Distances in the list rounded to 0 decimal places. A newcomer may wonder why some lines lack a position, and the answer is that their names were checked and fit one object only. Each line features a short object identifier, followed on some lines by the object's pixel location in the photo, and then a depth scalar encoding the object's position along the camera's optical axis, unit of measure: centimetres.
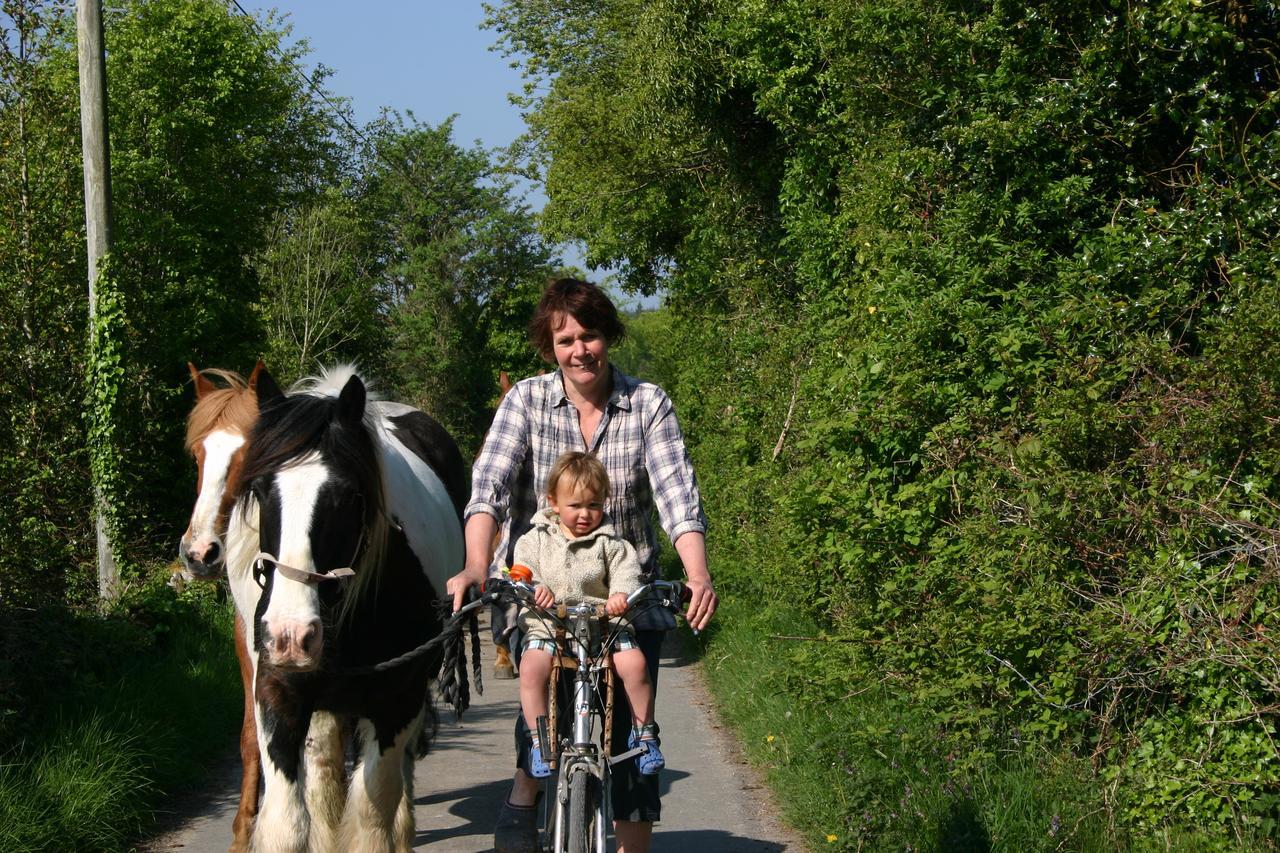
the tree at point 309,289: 3103
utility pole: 1033
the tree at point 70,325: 1055
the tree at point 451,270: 5244
